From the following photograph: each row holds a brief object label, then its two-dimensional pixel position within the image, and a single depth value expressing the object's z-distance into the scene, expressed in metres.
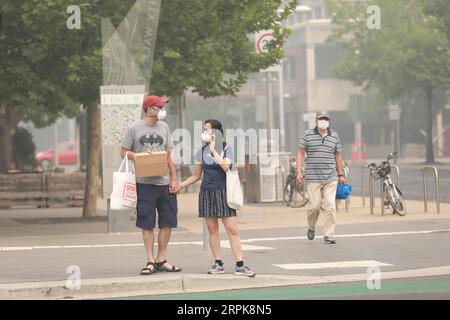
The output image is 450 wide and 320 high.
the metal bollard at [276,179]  29.50
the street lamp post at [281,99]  36.17
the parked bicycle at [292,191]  28.19
